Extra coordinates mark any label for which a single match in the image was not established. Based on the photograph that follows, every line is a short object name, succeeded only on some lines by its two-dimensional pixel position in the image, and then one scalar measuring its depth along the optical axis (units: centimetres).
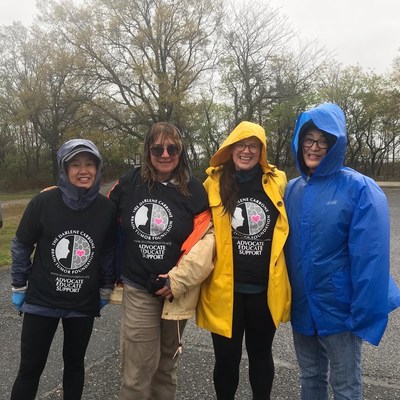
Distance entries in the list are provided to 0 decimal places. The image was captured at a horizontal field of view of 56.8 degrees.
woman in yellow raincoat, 223
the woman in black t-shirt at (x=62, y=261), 220
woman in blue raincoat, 186
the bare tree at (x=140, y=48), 2302
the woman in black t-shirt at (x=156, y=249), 223
